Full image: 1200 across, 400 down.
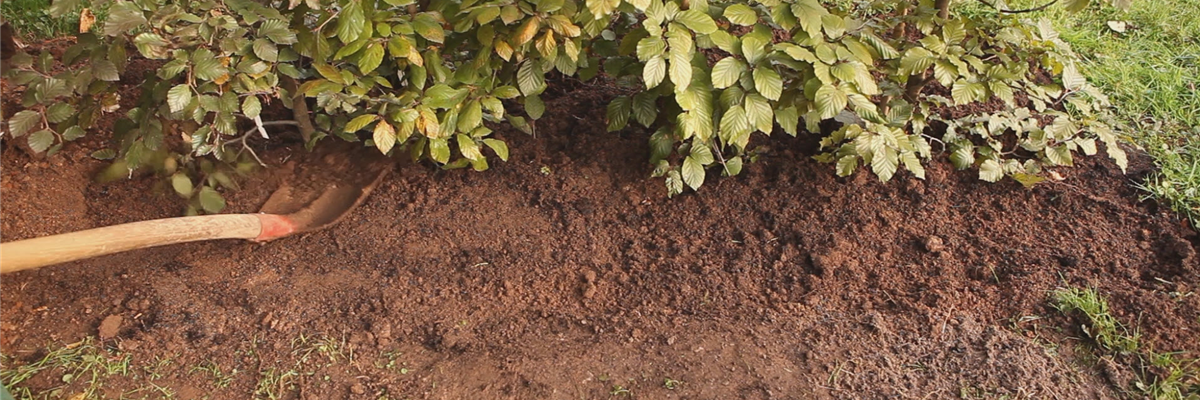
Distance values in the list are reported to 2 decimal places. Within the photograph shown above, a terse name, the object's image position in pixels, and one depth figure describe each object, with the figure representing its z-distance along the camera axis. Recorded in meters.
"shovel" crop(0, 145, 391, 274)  2.13
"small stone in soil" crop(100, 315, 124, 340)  2.50
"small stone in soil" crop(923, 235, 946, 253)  2.79
